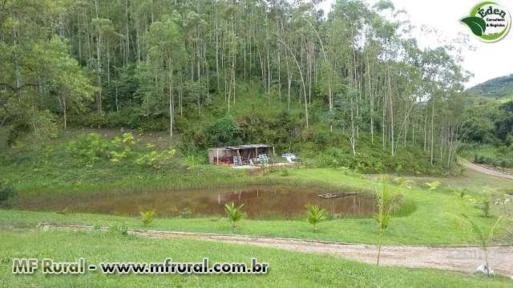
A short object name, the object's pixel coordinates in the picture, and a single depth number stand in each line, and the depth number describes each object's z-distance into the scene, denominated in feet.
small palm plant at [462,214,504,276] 47.21
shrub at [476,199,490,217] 79.63
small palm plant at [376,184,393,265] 43.86
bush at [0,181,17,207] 79.77
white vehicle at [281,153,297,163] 147.97
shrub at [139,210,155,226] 65.00
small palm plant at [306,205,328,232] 63.77
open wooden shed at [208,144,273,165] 148.15
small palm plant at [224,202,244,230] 63.72
